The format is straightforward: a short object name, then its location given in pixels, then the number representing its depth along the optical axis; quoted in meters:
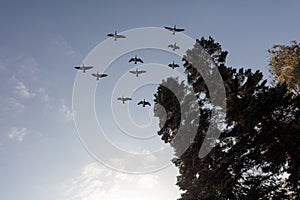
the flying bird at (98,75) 26.05
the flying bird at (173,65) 23.99
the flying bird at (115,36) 25.47
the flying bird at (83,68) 25.37
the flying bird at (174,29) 26.21
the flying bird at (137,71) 25.79
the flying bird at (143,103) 25.00
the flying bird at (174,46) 24.70
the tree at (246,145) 18.11
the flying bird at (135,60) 24.84
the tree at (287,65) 26.75
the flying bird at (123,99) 26.02
